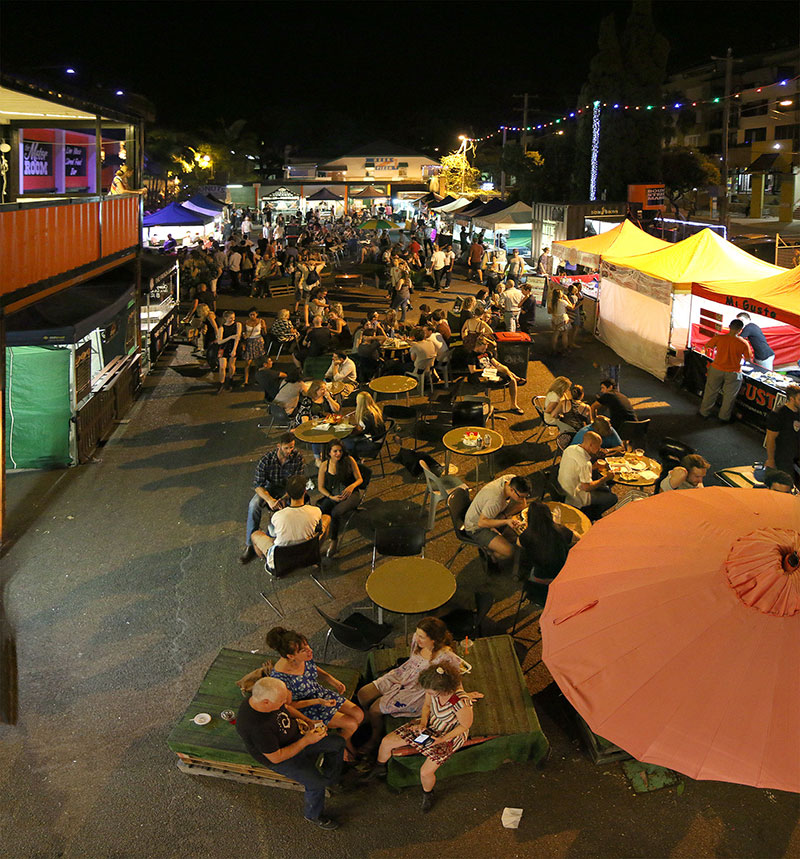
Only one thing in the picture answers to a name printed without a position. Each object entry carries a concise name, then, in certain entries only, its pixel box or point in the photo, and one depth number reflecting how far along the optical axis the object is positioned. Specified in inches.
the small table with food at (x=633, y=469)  299.4
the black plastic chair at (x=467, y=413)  368.2
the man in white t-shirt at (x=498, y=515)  249.8
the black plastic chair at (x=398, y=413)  369.7
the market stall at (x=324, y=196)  1539.1
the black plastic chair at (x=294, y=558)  239.8
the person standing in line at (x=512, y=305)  628.4
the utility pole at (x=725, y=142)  892.6
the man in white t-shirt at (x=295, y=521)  242.1
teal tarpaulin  349.7
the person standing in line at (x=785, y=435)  324.8
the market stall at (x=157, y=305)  555.5
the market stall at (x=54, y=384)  333.4
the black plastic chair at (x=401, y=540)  247.4
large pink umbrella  109.5
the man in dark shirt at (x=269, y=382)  423.2
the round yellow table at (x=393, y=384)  417.4
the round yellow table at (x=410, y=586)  210.5
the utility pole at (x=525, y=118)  1573.5
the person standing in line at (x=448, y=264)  939.3
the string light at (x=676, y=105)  762.1
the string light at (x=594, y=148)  1147.3
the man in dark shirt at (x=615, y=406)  348.2
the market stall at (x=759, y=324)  401.1
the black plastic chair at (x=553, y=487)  294.8
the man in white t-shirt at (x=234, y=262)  928.9
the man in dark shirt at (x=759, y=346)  458.3
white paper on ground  165.5
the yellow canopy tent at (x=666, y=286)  505.7
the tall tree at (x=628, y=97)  1425.9
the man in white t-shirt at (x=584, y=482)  278.7
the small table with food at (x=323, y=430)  341.4
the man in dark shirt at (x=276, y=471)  280.2
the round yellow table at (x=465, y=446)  322.3
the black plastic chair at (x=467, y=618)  210.8
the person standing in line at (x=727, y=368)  425.7
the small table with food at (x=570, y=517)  259.0
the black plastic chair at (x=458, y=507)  263.9
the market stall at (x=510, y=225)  999.0
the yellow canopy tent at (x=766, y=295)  389.7
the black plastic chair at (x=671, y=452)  298.4
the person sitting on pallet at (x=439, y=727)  165.6
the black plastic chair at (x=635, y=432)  339.9
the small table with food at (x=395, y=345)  491.2
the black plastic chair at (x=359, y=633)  205.5
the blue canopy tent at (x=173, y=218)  1003.9
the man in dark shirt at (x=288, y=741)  155.3
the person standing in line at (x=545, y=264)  851.4
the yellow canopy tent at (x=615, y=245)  642.2
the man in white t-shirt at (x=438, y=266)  923.4
